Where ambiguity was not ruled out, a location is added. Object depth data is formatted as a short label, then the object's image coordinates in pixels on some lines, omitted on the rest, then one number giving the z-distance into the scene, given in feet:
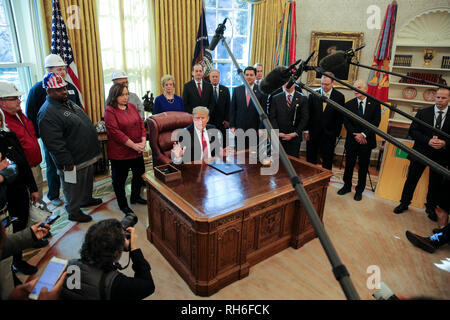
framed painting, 17.95
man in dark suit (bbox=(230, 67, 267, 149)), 14.43
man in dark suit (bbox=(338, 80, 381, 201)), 12.89
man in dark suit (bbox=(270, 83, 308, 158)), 13.05
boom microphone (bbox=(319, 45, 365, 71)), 4.26
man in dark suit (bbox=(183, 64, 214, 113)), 15.06
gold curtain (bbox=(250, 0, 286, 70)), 18.44
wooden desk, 7.42
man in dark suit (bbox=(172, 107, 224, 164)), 10.37
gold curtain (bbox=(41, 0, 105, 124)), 13.19
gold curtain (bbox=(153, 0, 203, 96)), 16.39
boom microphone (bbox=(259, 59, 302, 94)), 3.87
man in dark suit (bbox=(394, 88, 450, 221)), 11.03
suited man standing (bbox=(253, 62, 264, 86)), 16.06
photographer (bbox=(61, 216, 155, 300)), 4.33
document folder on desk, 9.59
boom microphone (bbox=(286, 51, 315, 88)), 3.98
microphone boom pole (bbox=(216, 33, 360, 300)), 2.16
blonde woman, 13.97
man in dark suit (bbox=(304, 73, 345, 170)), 13.32
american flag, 12.51
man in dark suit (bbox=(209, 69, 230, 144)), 15.76
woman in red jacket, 10.19
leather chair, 11.18
